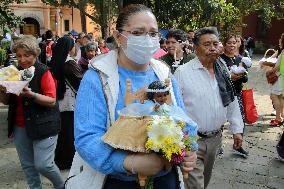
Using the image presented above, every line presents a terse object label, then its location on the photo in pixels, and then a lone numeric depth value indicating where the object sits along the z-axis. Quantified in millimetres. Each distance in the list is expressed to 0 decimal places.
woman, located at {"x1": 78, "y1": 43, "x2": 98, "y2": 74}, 5926
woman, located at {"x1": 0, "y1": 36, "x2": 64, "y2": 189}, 3869
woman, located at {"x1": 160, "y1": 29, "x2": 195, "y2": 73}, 5566
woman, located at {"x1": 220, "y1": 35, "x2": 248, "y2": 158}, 6035
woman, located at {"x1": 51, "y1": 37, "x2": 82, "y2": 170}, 5219
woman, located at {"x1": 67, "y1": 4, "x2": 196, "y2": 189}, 1994
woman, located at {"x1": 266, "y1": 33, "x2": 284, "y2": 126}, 8414
